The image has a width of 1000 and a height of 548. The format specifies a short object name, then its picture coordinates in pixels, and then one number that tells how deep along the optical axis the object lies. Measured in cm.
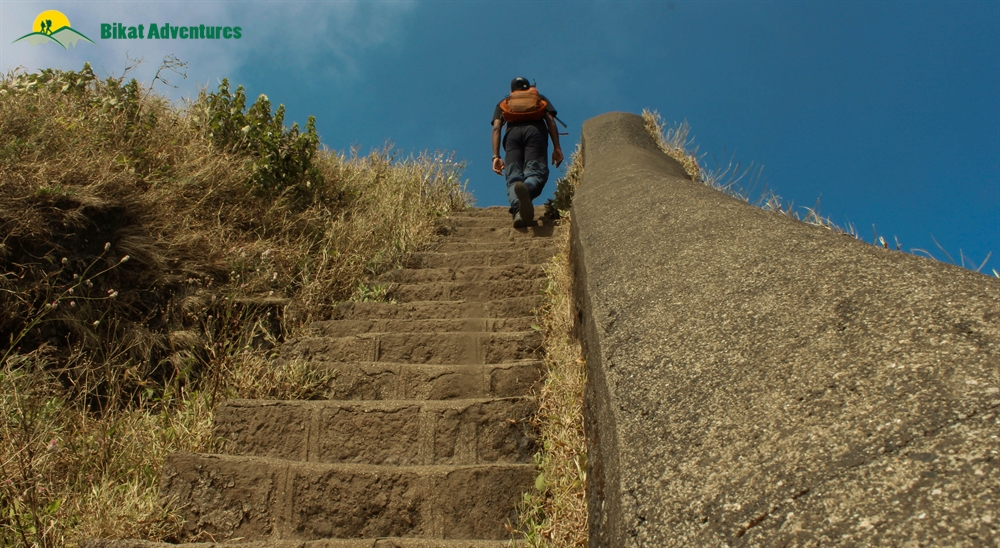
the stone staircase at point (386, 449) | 269
